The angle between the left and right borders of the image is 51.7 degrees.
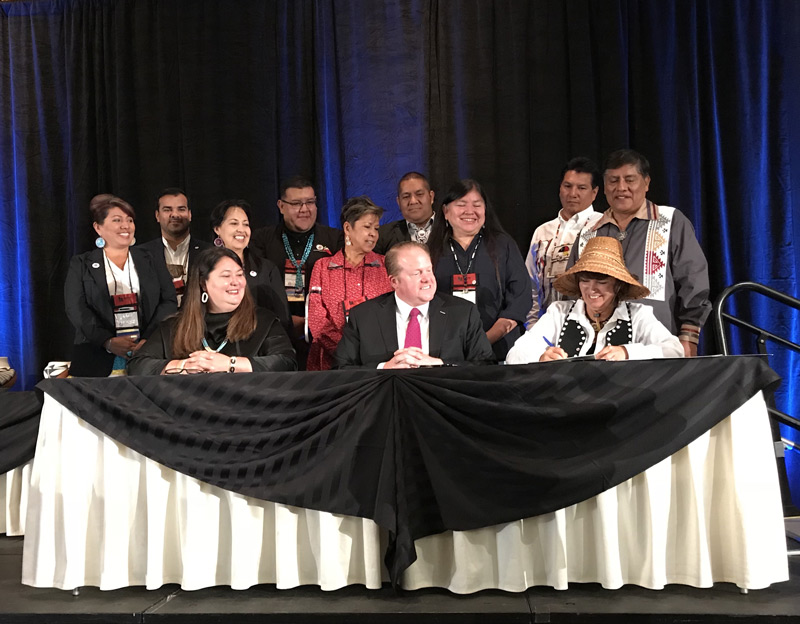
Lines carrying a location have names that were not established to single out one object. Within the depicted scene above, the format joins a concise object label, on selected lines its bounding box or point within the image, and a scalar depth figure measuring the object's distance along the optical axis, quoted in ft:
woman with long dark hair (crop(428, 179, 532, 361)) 12.57
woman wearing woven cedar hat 9.96
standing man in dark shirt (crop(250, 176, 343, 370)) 14.06
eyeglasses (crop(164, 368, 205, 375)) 9.83
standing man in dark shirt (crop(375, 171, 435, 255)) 13.98
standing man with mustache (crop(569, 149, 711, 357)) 12.37
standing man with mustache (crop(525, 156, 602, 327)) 14.05
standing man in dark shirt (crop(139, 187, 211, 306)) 14.79
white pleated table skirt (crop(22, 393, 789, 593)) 7.99
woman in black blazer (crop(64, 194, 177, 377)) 13.66
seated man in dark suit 10.46
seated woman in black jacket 10.39
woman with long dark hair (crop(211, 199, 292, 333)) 13.08
